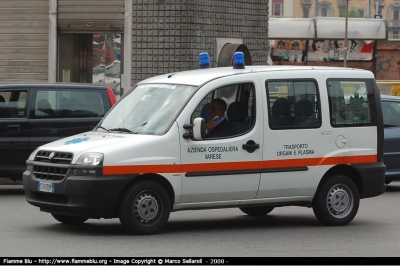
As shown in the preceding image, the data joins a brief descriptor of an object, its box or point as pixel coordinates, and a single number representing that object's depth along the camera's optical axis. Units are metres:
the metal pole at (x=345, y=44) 48.96
